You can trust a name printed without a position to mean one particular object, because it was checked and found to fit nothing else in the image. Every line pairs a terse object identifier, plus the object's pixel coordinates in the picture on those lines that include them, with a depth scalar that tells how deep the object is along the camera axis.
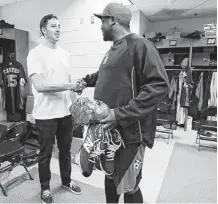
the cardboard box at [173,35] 4.39
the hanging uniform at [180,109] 4.26
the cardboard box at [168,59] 4.79
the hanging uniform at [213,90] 4.01
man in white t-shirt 1.63
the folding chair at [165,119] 3.80
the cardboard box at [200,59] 4.56
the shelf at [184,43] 4.28
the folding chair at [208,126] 3.32
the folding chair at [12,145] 2.01
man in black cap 0.97
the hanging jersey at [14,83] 4.27
